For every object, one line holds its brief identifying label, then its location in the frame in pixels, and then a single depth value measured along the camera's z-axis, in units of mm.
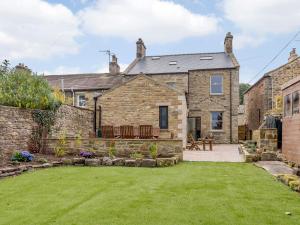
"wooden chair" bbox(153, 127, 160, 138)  13907
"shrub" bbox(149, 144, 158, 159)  10077
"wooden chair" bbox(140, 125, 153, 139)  13117
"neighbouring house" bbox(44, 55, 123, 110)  21928
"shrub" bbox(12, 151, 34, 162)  9258
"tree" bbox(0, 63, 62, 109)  11076
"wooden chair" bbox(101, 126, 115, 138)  13191
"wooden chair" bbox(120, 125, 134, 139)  13204
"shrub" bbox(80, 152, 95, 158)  10269
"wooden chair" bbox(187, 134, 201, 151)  15250
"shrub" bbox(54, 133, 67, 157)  10685
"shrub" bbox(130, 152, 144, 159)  10159
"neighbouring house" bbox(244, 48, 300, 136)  18279
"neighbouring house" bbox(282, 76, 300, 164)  8440
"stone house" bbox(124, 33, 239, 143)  21543
